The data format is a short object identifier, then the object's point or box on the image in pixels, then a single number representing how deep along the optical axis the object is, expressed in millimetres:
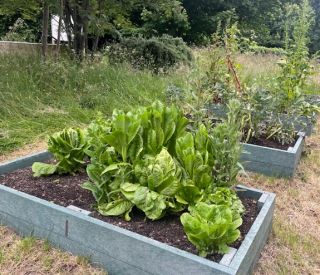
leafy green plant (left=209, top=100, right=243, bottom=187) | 1866
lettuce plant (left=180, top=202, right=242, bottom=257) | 1505
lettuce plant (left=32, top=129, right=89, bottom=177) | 2220
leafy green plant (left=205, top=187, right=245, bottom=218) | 1776
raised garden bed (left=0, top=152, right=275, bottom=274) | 1464
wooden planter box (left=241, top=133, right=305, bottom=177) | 2908
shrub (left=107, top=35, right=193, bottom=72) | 7293
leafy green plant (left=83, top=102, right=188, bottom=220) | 1795
